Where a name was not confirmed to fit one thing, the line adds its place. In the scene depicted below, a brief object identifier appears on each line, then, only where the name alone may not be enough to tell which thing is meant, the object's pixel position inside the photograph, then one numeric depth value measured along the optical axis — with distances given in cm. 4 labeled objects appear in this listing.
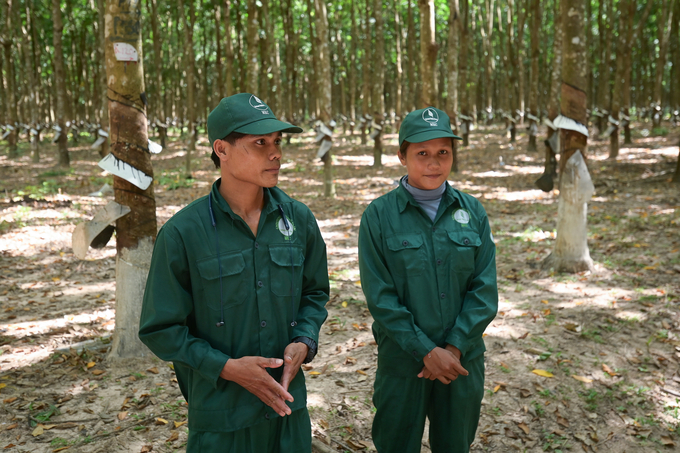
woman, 236
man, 186
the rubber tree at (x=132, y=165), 408
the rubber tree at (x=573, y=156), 612
